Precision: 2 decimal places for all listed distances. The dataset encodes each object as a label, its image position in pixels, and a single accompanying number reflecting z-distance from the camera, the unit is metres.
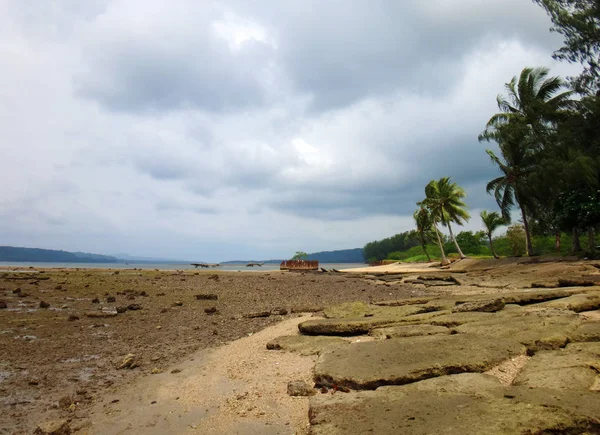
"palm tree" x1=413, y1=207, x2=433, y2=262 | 52.90
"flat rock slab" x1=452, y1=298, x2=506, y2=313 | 7.70
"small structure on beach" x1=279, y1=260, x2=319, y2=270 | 58.86
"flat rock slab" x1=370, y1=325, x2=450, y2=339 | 6.16
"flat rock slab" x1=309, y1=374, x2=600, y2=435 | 2.79
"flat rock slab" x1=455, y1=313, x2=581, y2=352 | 5.09
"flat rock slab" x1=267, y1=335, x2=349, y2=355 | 6.24
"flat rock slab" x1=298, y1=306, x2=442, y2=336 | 7.03
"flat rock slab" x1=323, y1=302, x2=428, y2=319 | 8.42
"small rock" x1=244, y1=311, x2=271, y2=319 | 11.64
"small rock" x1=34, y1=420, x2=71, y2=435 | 3.96
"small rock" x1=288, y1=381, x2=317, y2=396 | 4.50
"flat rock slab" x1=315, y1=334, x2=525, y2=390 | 4.26
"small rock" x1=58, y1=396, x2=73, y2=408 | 4.86
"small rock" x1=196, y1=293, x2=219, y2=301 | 16.73
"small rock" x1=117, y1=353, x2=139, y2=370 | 6.53
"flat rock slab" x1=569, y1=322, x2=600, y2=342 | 5.27
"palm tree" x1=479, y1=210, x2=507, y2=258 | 47.16
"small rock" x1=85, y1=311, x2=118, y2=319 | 11.78
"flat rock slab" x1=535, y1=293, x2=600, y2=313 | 7.34
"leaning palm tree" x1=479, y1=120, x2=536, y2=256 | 30.86
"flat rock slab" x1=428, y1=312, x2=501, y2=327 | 6.71
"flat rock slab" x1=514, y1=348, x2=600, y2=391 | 3.65
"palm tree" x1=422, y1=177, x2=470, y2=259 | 43.59
